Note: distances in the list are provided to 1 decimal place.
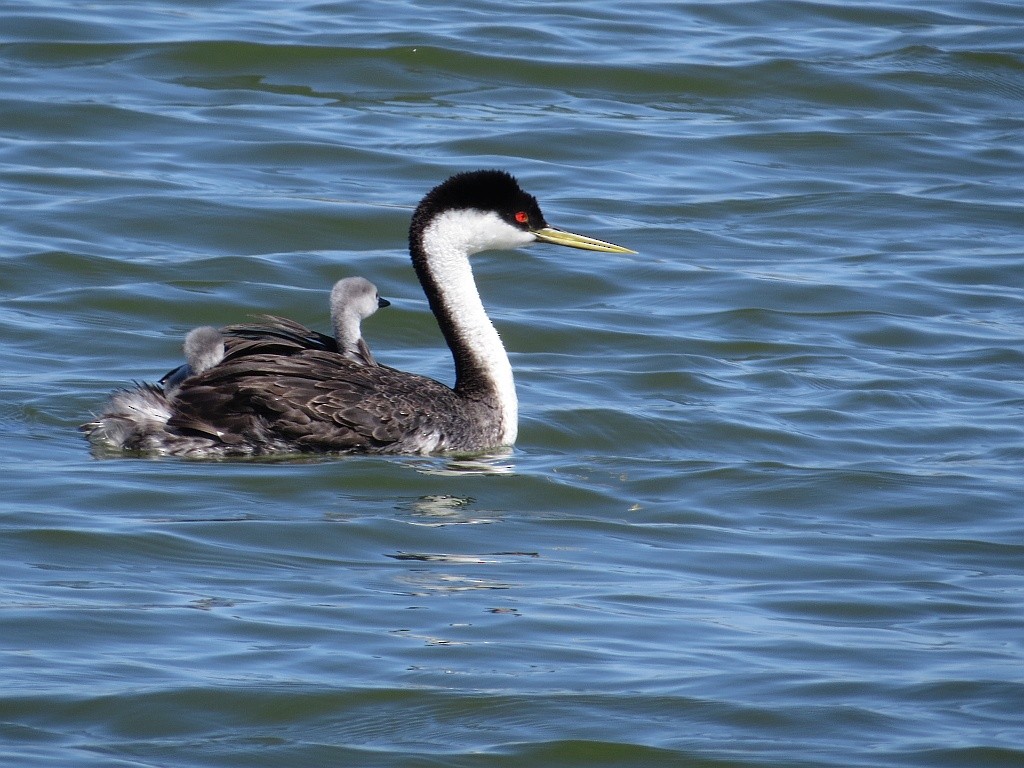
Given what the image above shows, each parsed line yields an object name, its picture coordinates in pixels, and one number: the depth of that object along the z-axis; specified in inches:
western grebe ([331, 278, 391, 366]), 715.4
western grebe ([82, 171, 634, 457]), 675.4
